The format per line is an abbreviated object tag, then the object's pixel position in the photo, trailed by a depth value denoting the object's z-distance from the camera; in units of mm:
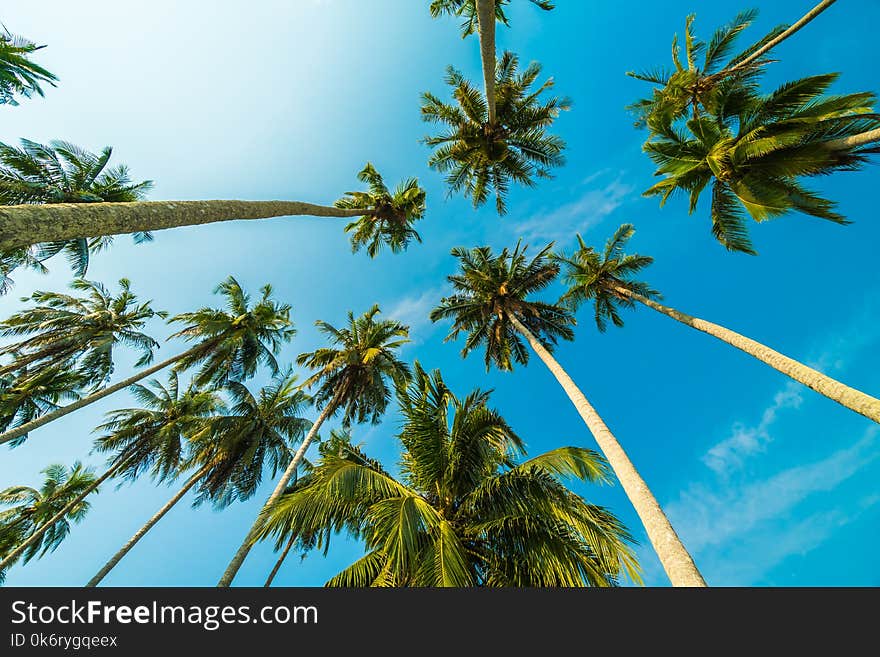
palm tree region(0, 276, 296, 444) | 16094
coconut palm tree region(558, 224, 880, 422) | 14820
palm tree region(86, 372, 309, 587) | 15234
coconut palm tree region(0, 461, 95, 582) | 17625
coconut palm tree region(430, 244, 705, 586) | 16203
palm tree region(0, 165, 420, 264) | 2879
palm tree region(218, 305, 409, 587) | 16047
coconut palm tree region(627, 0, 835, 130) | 10026
